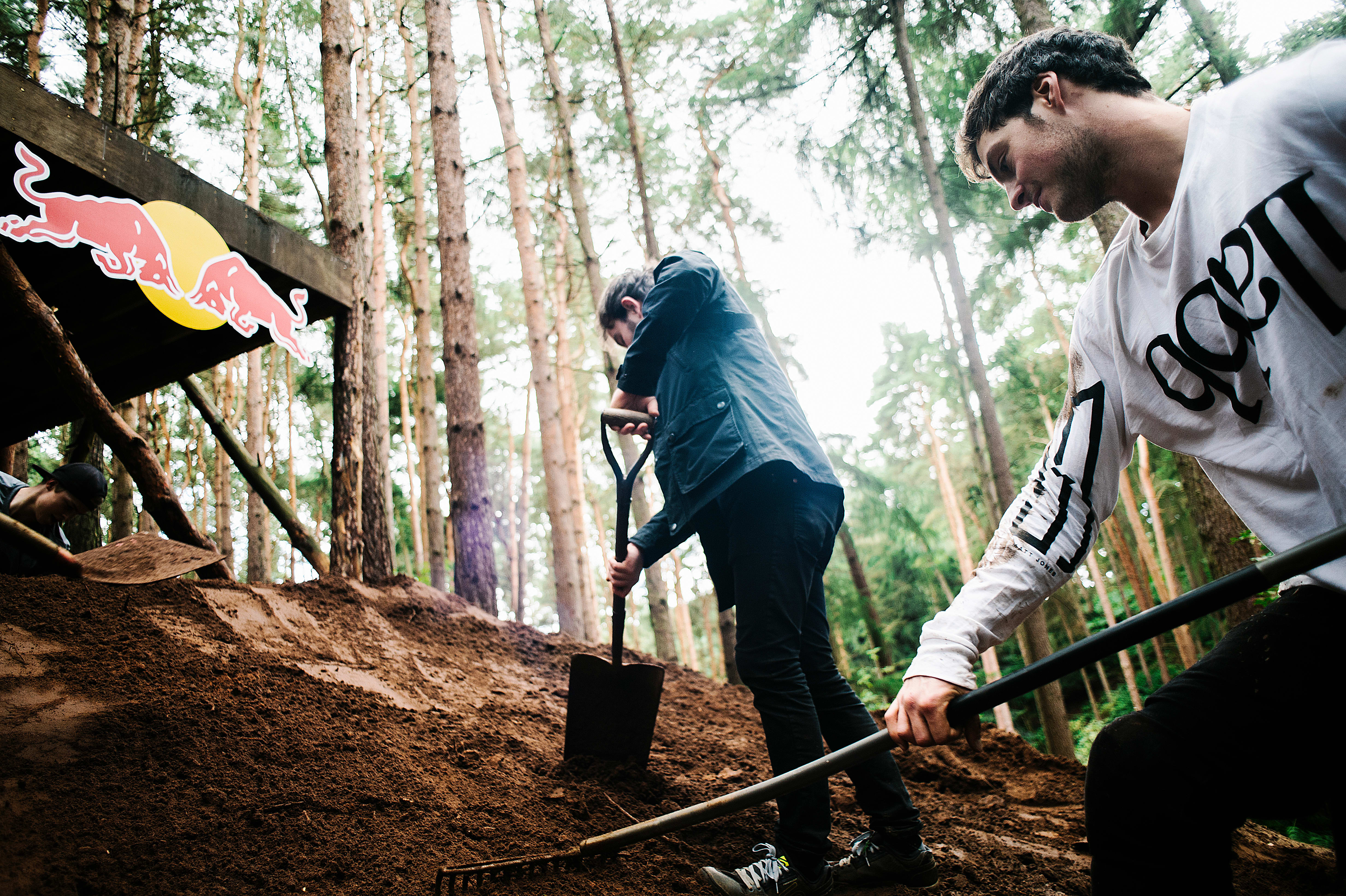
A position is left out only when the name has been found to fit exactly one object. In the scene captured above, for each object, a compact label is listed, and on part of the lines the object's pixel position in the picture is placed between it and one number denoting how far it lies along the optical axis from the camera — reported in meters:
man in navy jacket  1.85
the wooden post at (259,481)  4.26
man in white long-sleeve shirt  0.85
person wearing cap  3.20
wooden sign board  2.79
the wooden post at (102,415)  2.95
